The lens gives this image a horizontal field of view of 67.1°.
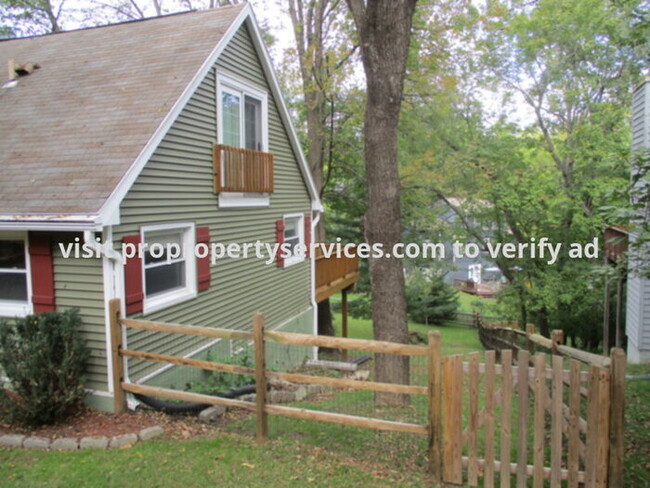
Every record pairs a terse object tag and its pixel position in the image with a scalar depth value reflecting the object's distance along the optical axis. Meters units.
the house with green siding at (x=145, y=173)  6.14
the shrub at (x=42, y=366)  5.40
